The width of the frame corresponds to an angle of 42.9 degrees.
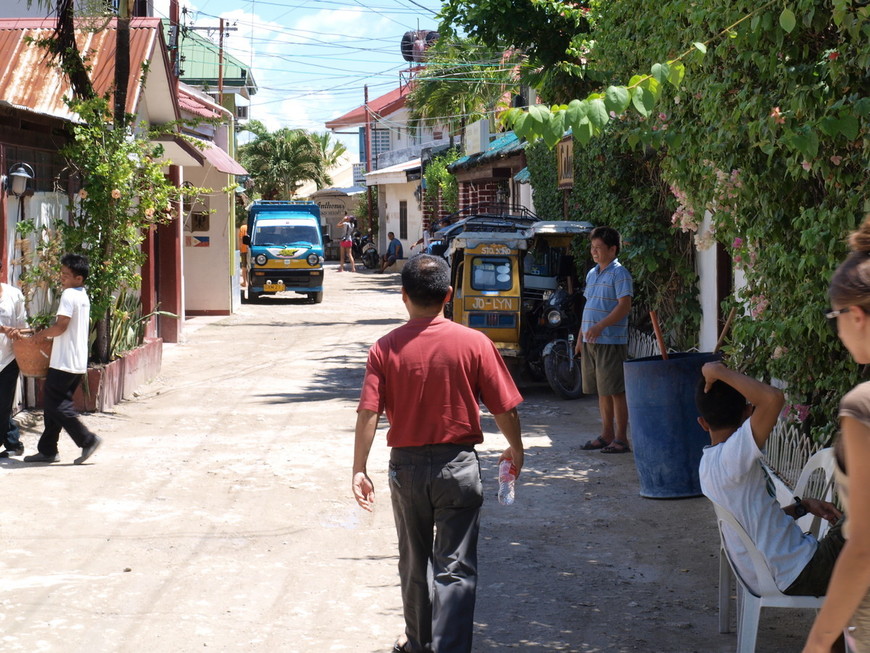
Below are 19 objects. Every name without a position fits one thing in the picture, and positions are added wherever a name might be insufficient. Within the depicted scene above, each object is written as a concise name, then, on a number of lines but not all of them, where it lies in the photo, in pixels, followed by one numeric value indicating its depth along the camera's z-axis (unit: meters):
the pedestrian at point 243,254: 27.69
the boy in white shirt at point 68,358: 8.40
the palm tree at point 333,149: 71.07
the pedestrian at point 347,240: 40.50
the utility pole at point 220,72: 29.56
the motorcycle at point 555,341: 11.82
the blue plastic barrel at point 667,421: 7.12
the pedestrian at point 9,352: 8.36
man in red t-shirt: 4.41
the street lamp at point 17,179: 9.84
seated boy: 4.23
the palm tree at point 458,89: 31.66
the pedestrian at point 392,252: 39.62
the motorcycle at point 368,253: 42.31
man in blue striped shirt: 8.84
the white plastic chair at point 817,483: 4.76
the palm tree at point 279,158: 55.38
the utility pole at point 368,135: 52.62
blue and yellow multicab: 25.09
